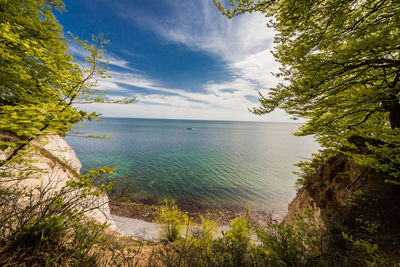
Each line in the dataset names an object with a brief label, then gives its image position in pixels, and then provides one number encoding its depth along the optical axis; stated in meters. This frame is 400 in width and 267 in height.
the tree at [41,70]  2.12
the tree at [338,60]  3.33
